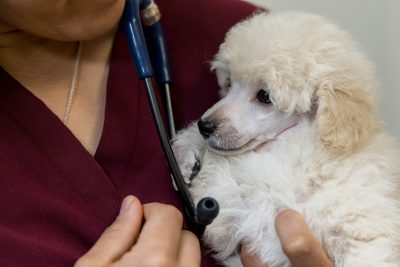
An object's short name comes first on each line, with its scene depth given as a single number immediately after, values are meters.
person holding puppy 0.65
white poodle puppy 0.68
